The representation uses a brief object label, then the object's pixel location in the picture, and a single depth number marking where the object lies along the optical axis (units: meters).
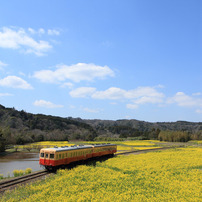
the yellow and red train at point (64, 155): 23.95
